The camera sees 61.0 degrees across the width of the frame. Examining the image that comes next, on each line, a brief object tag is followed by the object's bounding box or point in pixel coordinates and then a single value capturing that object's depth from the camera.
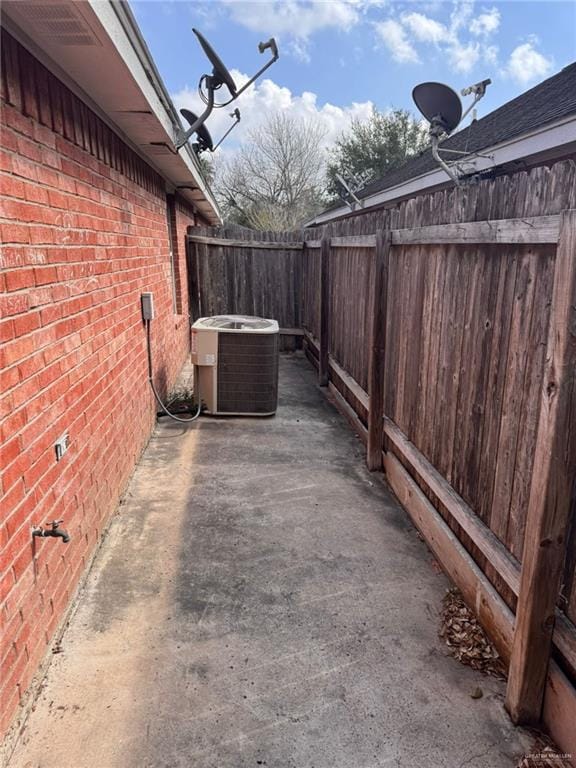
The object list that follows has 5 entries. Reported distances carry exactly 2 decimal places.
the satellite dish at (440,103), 5.66
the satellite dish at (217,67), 3.44
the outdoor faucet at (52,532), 1.87
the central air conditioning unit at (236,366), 5.03
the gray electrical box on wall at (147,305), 4.25
